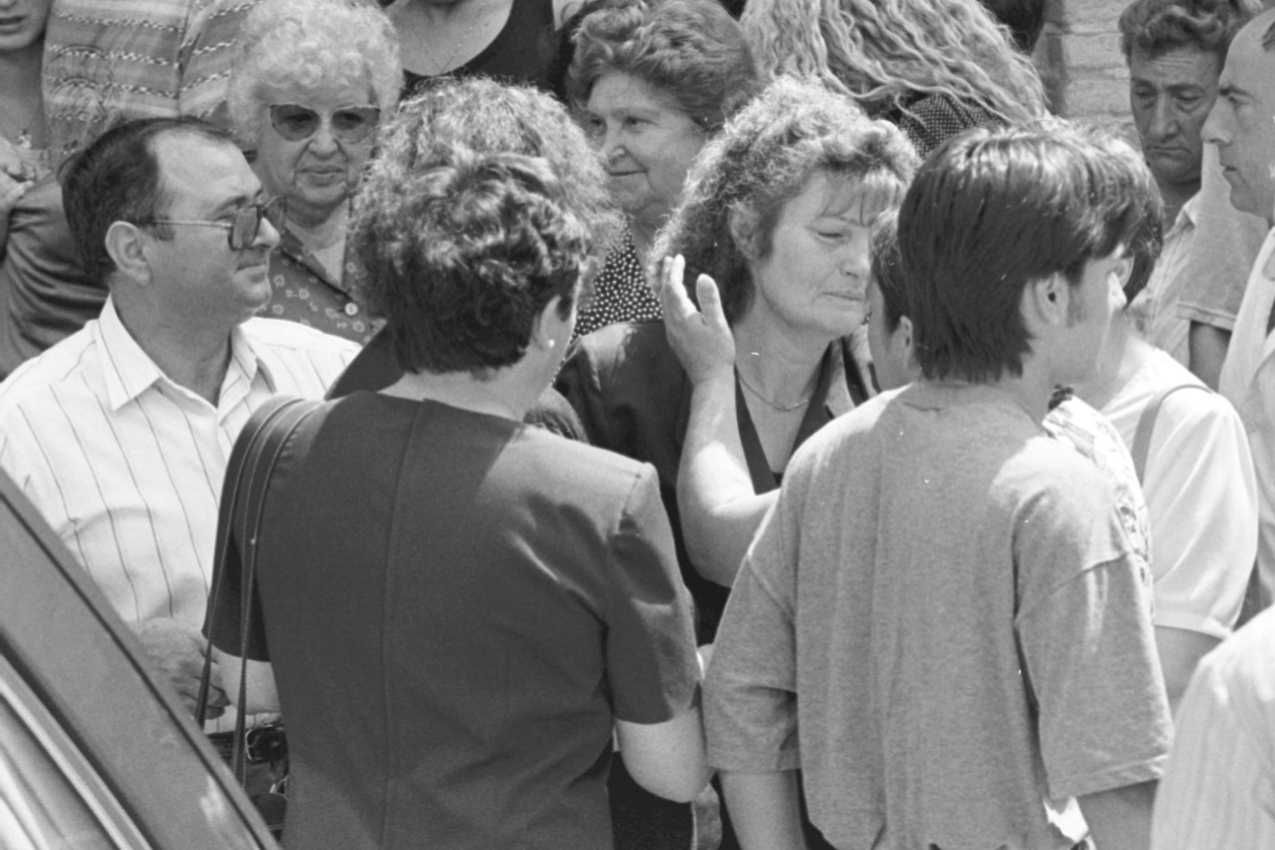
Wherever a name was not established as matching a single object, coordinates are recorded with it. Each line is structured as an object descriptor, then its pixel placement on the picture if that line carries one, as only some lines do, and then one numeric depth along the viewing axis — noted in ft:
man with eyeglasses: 21.17
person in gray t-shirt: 15.17
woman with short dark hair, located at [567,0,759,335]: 24.70
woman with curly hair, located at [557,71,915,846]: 20.89
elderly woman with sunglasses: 26.89
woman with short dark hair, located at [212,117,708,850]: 15.84
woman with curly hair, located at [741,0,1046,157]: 26.32
